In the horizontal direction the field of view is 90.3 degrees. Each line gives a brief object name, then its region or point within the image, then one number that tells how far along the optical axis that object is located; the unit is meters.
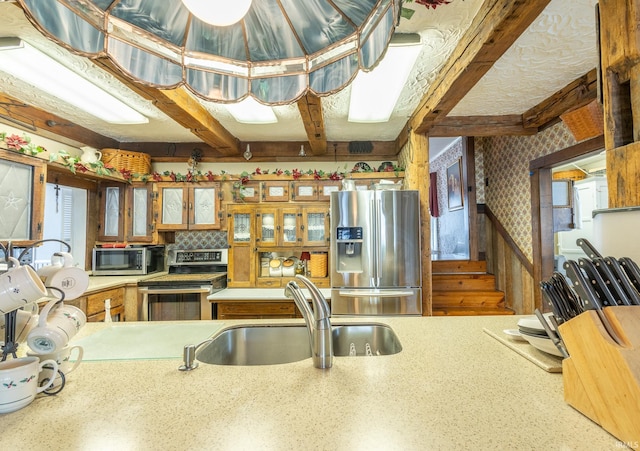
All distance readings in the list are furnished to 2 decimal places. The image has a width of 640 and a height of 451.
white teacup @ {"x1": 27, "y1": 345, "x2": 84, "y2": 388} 0.89
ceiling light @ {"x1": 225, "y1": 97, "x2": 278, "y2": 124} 2.68
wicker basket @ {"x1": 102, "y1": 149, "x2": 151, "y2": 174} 3.51
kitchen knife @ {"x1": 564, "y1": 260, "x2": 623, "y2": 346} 0.70
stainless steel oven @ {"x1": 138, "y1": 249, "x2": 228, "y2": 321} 3.18
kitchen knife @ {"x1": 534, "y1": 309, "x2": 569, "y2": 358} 0.93
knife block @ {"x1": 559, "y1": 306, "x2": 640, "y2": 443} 0.61
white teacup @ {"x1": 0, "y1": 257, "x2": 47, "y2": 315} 0.78
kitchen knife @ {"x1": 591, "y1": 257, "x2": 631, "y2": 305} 0.71
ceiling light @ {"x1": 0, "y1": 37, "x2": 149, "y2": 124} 1.89
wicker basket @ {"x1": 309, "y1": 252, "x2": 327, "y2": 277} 3.47
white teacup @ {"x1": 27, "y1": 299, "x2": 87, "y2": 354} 0.83
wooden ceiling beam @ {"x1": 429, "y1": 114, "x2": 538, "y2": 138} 2.99
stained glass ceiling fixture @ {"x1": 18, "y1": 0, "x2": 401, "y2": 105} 0.89
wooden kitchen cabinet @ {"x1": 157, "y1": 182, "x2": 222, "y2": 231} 3.65
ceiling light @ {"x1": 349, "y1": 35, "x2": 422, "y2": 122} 1.93
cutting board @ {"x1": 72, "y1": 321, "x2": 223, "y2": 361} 1.15
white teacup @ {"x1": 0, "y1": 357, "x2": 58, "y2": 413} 0.75
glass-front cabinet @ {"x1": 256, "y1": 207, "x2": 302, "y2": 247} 3.49
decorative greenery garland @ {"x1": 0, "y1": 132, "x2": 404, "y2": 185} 3.27
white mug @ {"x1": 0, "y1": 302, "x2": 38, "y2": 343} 0.92
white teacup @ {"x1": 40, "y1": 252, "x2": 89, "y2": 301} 0.95
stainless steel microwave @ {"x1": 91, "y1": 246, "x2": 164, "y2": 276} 3.44
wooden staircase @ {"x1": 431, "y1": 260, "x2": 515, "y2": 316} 3.61
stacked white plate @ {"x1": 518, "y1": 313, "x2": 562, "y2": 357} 1.02
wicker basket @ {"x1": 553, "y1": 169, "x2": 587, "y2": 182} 5.80
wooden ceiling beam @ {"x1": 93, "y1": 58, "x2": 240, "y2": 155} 2.15
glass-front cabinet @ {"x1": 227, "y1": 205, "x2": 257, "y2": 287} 3.45
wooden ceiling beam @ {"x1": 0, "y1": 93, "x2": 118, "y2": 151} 2.62
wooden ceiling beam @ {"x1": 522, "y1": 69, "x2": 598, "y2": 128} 2.23
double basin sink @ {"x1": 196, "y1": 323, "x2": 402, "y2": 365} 1.50
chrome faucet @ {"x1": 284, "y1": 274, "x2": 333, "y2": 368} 1.01
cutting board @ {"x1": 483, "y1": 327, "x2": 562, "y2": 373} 0.96
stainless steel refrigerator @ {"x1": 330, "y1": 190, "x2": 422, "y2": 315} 2.99
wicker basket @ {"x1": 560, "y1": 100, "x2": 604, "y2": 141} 2.15
